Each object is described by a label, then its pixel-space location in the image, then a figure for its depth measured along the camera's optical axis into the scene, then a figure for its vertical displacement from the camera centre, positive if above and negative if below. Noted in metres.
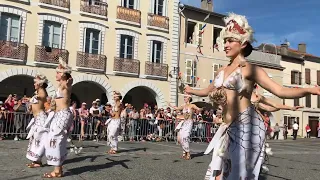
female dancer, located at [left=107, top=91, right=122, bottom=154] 8.05 -0.57
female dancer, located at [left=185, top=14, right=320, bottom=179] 2.50 +0.02
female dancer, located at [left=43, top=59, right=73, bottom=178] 4.82 -0.38
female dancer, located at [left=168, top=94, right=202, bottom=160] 7.98 -0.55
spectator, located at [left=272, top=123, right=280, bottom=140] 25.86 -1.89
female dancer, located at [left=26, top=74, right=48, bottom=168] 5.50 -0.45
